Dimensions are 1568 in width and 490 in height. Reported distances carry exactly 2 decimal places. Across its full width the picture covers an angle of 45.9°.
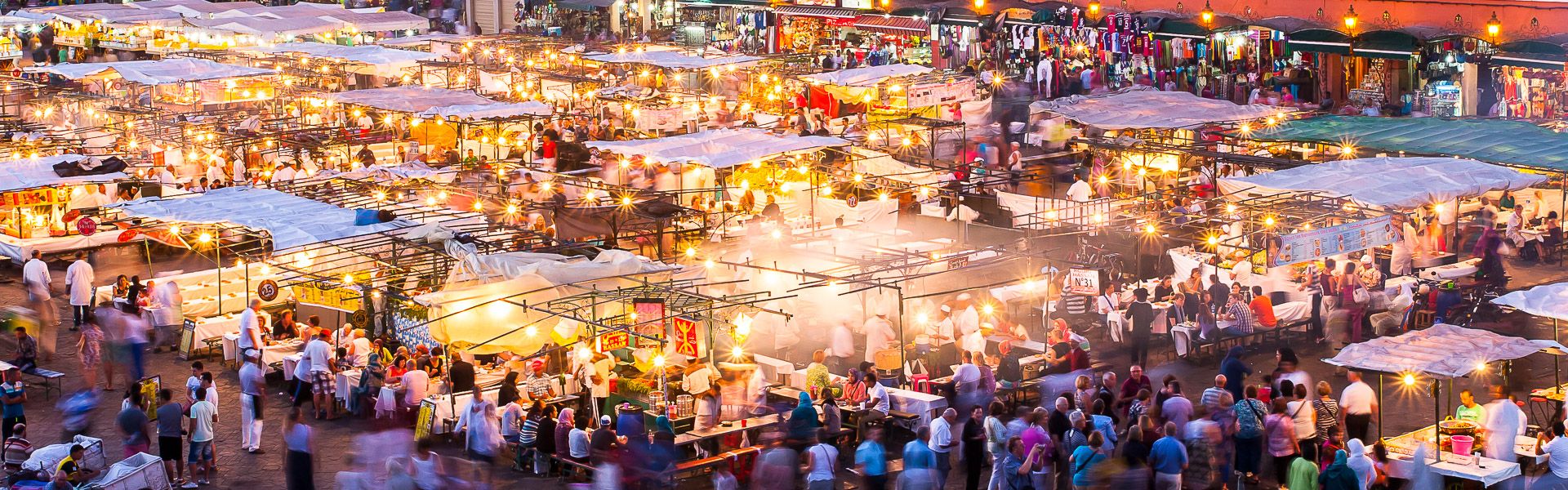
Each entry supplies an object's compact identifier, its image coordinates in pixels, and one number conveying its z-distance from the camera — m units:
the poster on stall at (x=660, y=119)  34.16
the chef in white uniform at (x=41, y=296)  23.03
